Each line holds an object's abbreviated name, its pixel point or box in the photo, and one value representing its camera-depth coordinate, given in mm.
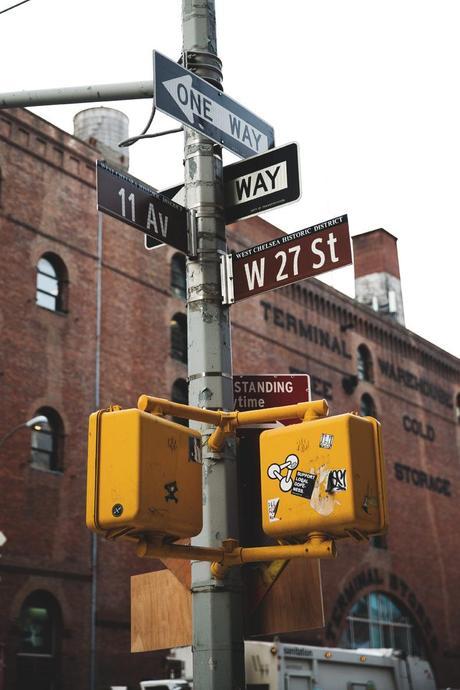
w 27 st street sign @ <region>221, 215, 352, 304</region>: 5301
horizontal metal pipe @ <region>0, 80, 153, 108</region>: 6098
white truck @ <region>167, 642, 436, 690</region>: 19516
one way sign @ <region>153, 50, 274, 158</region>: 5395
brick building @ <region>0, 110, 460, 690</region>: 24469
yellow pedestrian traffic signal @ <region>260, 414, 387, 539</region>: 4027
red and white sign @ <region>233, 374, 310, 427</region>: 5582
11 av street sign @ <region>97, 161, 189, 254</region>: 5312
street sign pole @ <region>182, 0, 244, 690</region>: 4438
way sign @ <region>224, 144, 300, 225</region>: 5515
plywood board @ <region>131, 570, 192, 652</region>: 4680
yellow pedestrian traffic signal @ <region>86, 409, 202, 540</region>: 3943
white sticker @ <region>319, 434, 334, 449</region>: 4137
